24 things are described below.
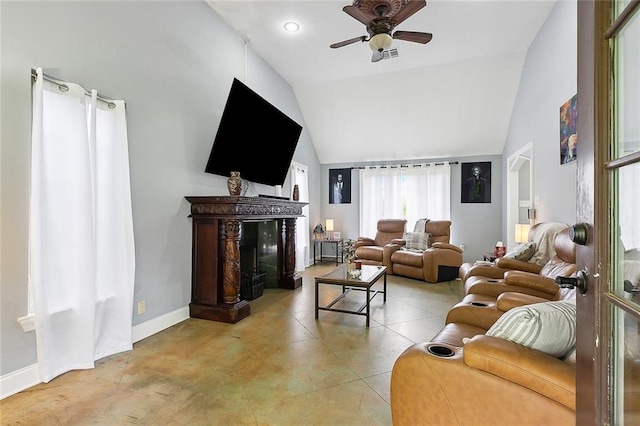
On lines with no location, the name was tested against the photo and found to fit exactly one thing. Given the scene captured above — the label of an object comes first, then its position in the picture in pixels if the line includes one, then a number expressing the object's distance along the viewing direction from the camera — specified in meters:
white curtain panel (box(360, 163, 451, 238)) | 6.48
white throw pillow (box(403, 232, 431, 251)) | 5.68
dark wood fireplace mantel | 3.13
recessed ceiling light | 3.71
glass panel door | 0.76
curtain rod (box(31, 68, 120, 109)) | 1.96
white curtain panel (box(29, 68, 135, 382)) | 1.94
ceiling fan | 2.54
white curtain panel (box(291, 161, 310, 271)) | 5.80
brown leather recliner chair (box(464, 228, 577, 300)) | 2.57
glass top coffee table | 3.04
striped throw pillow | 1.20
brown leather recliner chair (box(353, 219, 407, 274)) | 5.50
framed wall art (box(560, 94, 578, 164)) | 3.01
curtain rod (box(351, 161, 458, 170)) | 6.48
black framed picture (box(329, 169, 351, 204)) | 7.25
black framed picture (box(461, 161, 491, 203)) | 6.25
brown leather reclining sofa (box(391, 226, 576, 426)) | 1.04
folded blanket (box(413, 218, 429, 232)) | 5.97
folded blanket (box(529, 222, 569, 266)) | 3.25
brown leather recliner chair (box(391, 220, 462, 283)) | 4.95
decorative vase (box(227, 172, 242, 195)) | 3.39
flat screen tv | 3.42
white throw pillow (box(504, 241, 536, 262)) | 3.43
